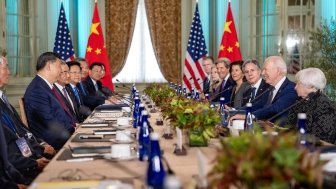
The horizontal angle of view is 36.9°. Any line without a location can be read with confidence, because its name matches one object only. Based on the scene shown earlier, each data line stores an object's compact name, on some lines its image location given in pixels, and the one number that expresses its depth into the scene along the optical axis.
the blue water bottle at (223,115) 3.32
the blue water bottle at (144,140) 2.18
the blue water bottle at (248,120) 2.84
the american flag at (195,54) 8.65
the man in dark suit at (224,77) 6.12
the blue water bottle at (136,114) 3.43
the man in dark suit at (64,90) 4.67
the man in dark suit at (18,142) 2.92
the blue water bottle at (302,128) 2.03
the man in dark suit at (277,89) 4.02
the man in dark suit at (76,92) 5.48
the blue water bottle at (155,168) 1.57
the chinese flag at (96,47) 8.35
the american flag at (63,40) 8.05
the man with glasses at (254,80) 4.82
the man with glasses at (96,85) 6.47
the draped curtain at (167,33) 9.23
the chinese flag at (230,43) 8.31
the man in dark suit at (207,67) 7.64
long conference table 1.73
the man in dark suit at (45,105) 4.02
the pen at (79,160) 2.23
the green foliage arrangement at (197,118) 2.53
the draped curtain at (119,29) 9.16
